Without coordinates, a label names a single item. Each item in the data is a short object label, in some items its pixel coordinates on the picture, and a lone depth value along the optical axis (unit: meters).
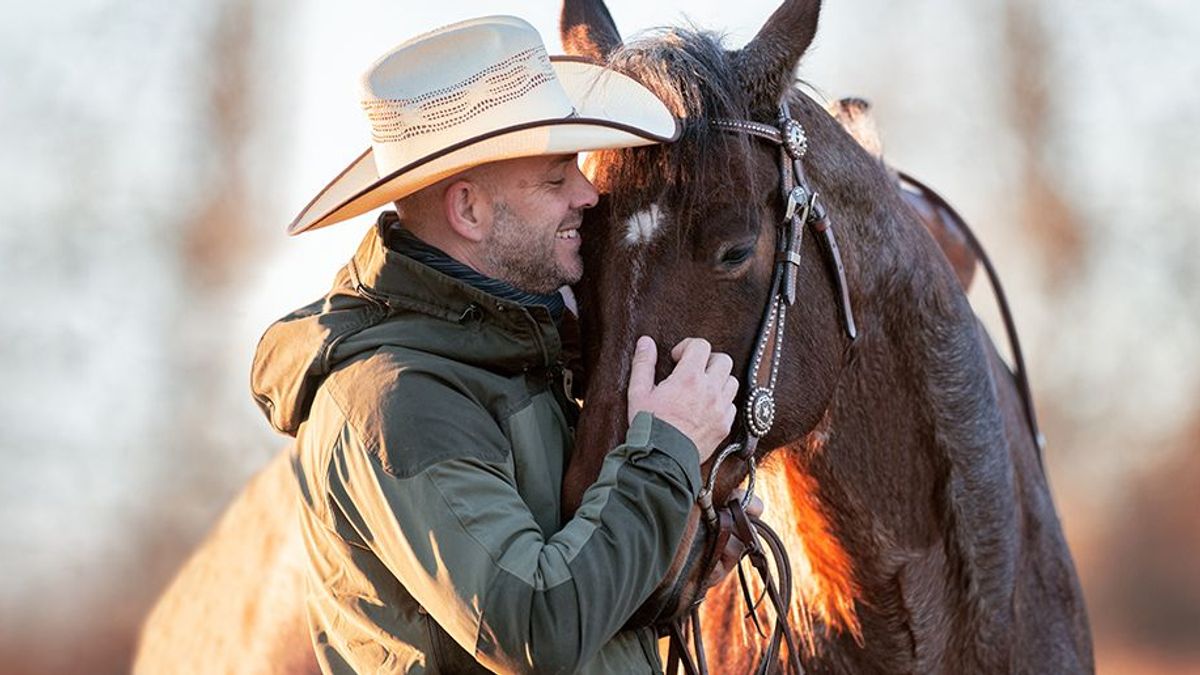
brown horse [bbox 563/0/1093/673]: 5.56
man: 4.71
